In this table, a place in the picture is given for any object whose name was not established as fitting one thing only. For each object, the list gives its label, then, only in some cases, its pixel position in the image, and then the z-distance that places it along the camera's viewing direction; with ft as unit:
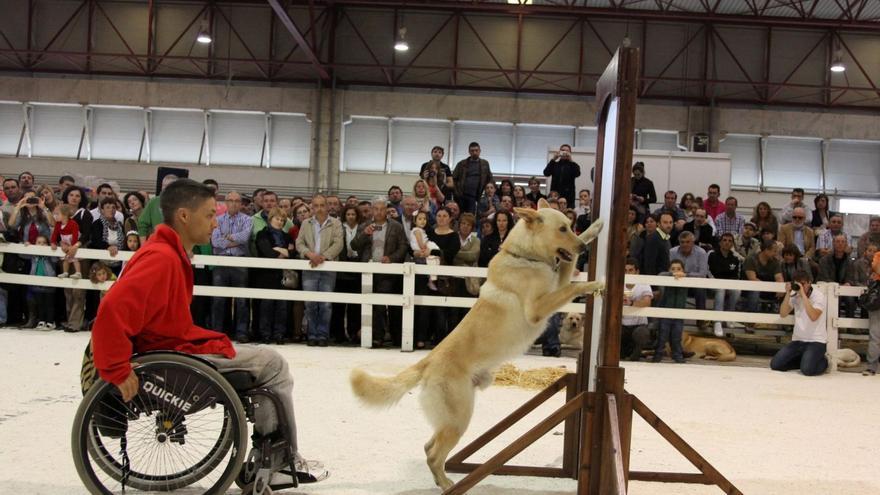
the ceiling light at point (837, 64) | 54.08
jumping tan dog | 11.85
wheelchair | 9.94
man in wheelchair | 9.49
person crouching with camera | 26.37
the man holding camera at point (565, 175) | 39.14
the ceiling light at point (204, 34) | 54.24
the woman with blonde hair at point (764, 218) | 36.20
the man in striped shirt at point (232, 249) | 28.50
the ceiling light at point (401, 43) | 55.36
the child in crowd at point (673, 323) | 28.27
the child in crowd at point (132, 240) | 29.58
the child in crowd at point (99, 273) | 29.19
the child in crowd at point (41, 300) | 30.25
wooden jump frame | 10.85
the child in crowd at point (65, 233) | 29.68
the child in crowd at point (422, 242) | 28.76
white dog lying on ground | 27.53
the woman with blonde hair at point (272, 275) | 28.66
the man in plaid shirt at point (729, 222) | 36.78
